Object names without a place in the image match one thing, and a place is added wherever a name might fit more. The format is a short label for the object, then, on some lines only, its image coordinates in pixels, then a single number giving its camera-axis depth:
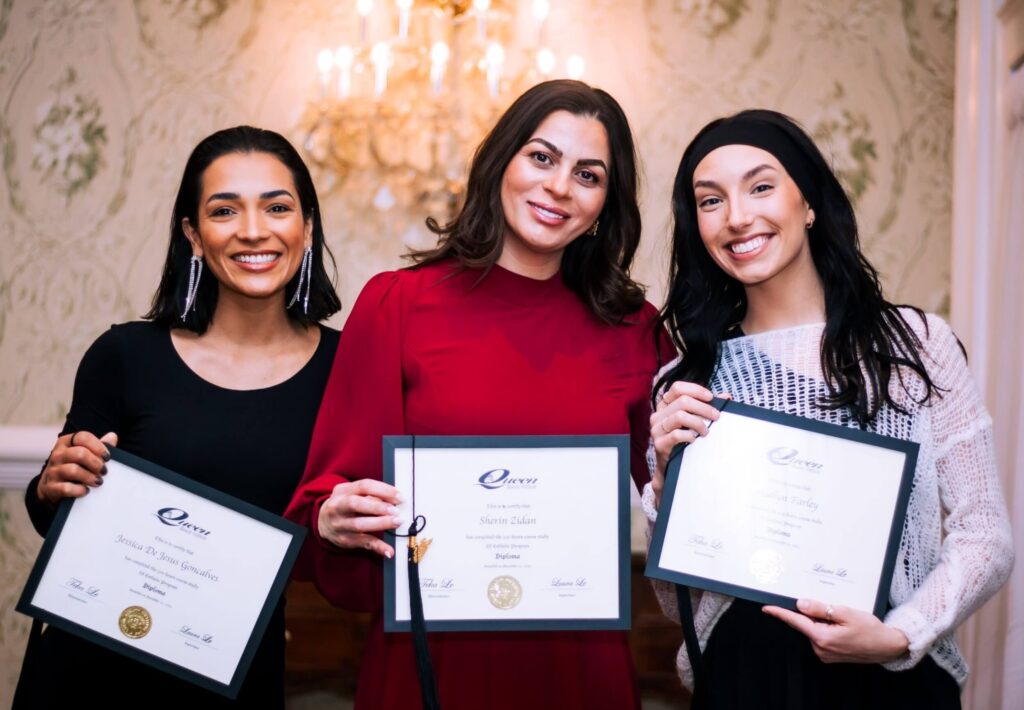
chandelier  3.45
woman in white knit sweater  1.66
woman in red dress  1.91
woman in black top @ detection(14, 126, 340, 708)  1.99
